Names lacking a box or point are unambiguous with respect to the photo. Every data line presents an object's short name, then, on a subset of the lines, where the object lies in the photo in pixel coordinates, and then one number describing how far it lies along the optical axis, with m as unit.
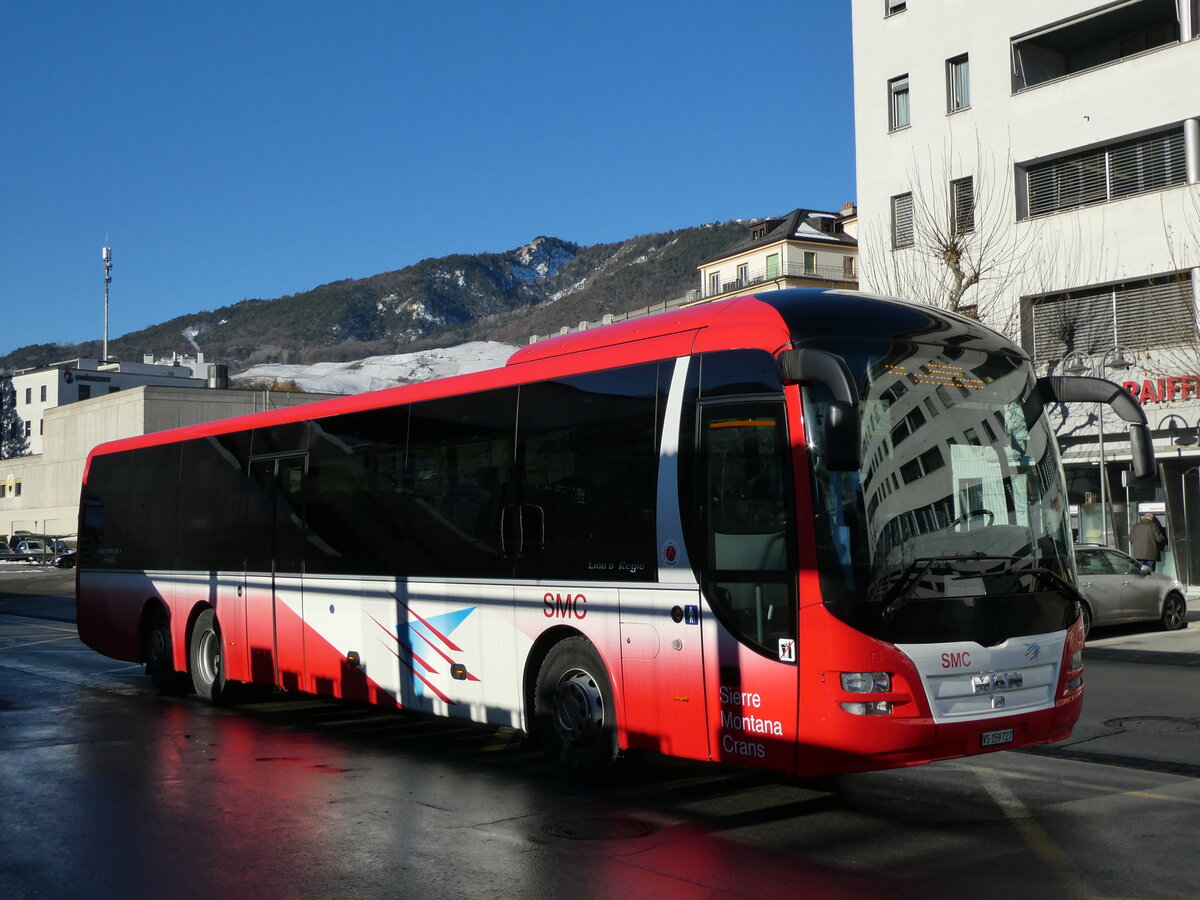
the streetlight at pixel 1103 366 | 25.98
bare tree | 28.94
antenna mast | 109.50
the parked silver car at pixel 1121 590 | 20.08
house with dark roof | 83.81
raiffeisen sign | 25.59
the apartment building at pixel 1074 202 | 26.27
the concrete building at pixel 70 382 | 114.69
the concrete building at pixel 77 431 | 75.56
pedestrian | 24.73
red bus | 7.31
